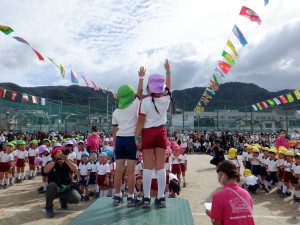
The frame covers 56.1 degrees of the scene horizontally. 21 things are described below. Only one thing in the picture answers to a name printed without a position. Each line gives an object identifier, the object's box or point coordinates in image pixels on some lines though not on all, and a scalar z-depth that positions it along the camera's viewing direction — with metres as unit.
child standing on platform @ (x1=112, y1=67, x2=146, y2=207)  4.25
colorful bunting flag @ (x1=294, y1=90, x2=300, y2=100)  17.99
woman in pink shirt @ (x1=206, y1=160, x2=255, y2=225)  2.56
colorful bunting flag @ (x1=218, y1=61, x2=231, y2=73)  15.34
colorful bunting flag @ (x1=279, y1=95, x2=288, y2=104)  20.58
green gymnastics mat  3.51
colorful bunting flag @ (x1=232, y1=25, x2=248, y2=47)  12.49
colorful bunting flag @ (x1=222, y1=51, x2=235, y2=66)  14.42
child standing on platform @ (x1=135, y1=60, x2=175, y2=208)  4.03
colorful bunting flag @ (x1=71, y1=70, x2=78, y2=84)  15.98
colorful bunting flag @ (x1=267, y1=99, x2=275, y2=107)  22.43
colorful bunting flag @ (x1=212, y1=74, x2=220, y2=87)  18.20
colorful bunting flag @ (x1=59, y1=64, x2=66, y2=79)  14.41
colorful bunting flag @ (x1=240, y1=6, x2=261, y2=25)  10.93
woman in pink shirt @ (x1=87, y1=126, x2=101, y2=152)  10.67
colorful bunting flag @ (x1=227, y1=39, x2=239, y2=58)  13.43
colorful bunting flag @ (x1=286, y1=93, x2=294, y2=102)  19.62
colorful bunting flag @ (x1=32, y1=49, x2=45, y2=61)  12.43
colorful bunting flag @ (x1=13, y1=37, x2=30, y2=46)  11.27
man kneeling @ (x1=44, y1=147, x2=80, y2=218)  6.17
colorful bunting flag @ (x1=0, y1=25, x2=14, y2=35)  10.39
